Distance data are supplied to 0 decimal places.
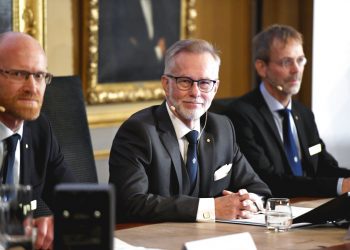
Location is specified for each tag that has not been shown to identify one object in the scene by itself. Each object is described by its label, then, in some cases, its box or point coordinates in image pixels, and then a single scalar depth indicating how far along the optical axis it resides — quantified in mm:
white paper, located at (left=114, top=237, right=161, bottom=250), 4232
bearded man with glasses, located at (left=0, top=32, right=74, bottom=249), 5386
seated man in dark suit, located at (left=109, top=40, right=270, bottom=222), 5399
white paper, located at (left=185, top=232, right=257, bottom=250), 3854
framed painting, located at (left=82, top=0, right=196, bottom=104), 8669
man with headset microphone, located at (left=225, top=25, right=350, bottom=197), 7092
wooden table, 4463
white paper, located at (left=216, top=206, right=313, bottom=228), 5065
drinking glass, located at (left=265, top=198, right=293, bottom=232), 4867
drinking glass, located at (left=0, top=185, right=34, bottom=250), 3450
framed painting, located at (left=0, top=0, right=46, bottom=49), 7714
